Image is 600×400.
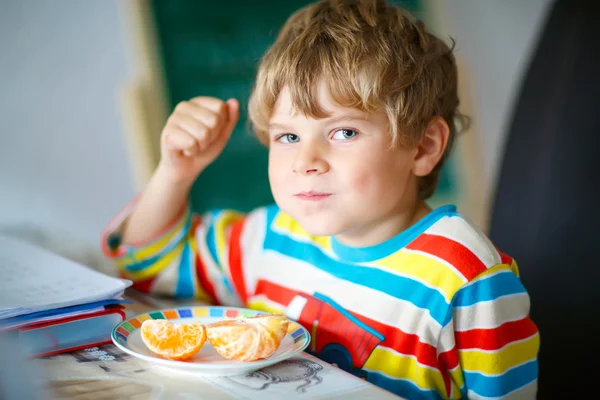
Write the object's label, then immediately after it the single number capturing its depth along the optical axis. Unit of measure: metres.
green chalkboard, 1.73
